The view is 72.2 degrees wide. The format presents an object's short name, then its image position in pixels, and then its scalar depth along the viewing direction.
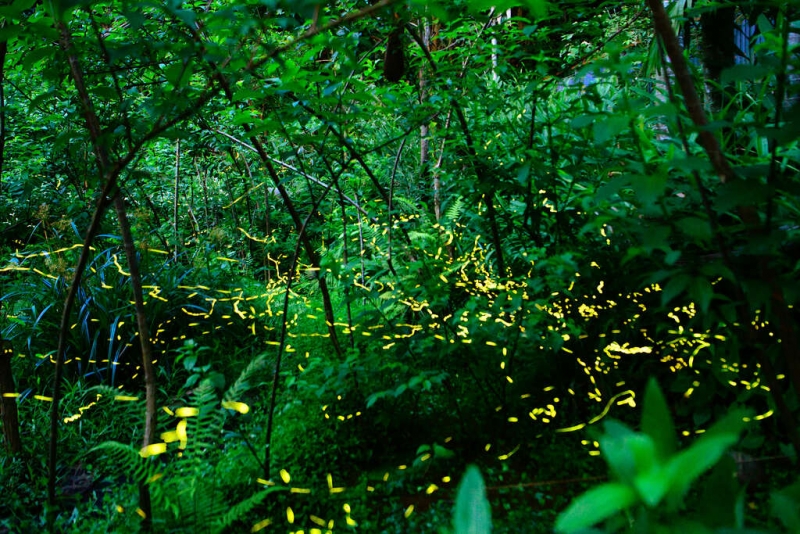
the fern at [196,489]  1.60
